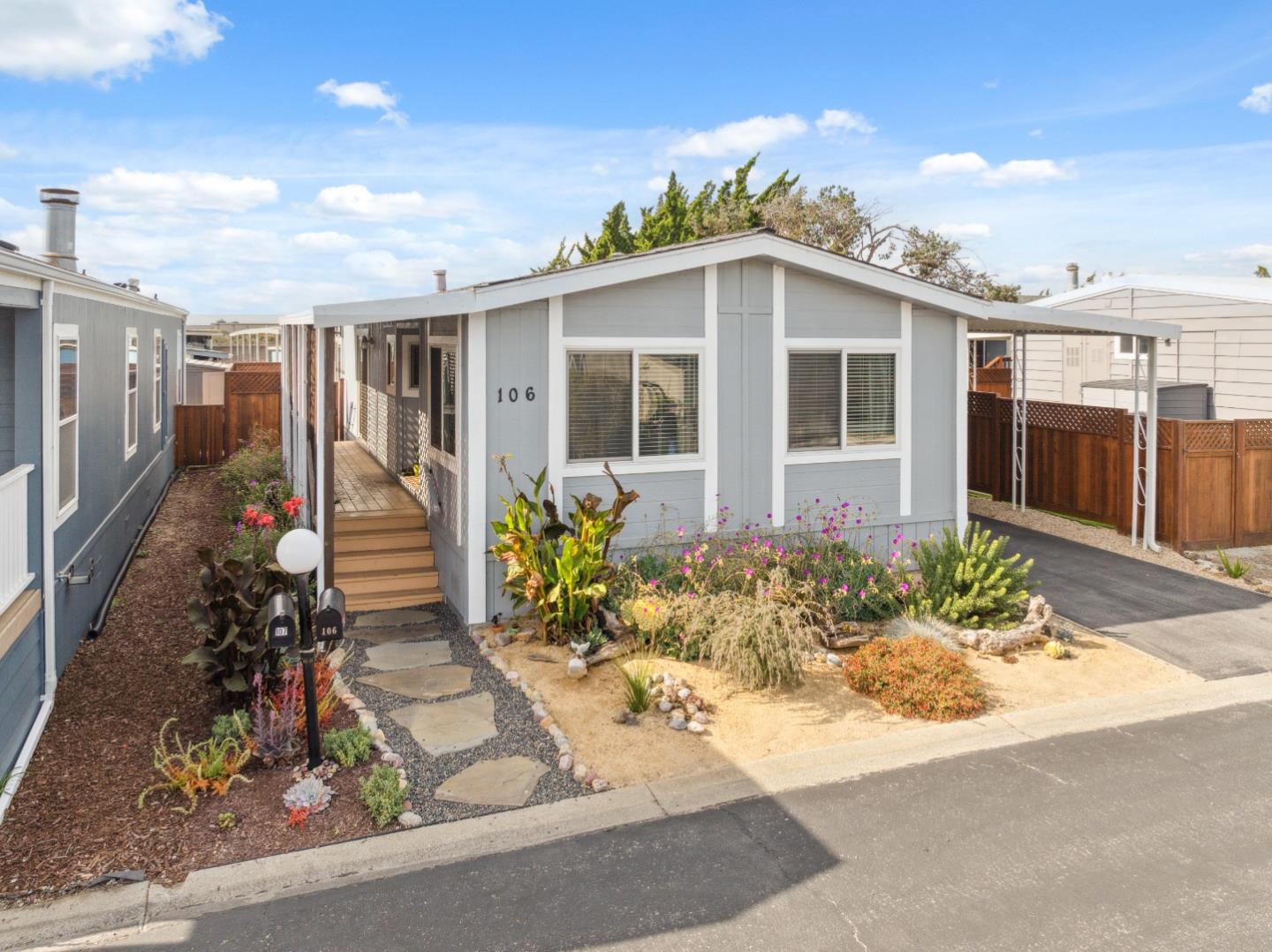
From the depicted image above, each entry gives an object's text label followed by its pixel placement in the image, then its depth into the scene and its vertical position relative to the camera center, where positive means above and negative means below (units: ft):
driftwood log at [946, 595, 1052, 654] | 24.73 -5.33
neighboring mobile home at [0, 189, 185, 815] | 18.21 -0.73
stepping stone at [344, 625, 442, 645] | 26.00 -5.52
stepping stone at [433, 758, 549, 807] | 16.85 -6.50
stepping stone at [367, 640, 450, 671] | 23.97 -5.72
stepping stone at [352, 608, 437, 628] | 27.48 -5.36
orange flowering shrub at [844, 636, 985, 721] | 20.86 -5.63
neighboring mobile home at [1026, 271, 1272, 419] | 41.34 +4.99
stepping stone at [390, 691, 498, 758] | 19.19 -6.19
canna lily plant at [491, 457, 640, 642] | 24.27 -3.16
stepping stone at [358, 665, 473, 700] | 22.03 -5.91
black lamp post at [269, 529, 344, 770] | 16.75 -3.09
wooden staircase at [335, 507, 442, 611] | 29.37 -3.91
